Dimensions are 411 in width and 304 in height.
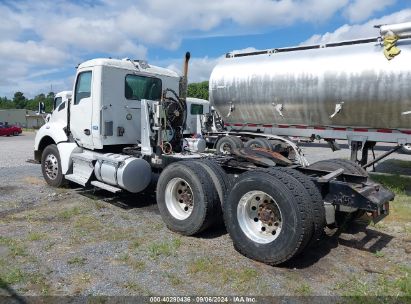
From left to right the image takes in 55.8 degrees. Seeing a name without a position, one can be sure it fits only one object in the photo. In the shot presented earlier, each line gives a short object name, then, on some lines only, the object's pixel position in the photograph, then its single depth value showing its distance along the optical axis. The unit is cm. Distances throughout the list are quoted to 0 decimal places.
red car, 4001
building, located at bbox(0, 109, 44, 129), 7994
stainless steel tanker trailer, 855
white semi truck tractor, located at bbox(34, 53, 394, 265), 445
